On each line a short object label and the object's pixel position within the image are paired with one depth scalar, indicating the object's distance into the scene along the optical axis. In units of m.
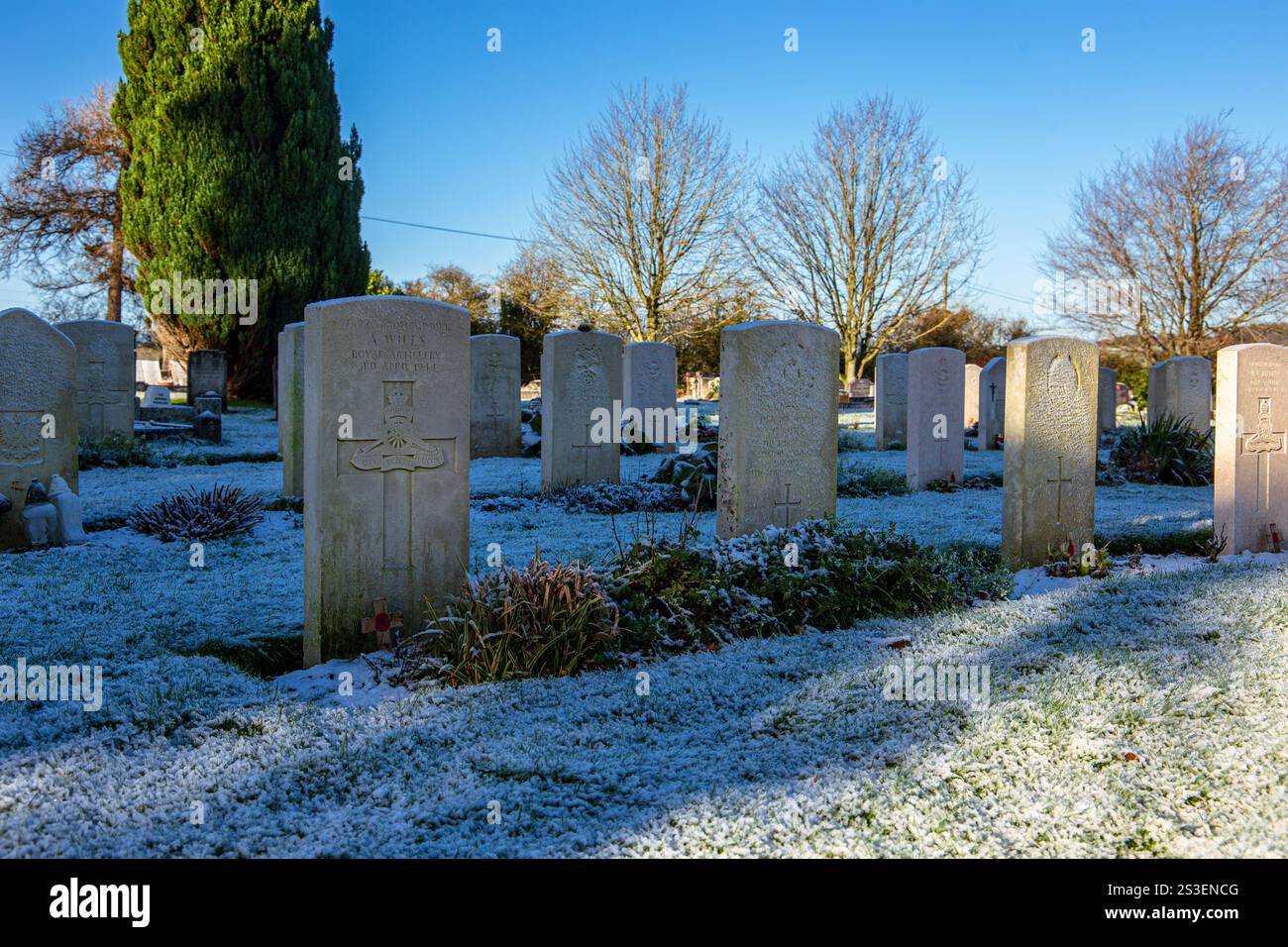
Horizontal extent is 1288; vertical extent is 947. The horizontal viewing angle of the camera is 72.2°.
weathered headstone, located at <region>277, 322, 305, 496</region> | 8.62
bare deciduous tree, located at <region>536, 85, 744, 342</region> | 24.08
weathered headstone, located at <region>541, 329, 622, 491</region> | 10.33
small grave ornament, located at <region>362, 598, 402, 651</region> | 4.50
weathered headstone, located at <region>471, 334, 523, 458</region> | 13.65
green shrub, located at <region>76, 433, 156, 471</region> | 11.98
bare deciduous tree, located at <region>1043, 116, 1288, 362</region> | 24.14
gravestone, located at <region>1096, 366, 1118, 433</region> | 17.84
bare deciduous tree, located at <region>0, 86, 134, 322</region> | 28.91
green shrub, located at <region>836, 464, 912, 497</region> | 10.42
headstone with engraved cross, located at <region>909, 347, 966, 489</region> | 11.19
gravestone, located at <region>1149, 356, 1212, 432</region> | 14.82
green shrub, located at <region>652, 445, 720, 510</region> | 9.27
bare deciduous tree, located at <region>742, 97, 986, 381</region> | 25.69
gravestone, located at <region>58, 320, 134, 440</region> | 13.28
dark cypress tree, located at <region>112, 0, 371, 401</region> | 23.39
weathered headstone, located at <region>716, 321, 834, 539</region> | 6.08
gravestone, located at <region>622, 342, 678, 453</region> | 13.74
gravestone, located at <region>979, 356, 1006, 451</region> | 16.44
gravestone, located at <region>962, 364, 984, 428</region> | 19.72
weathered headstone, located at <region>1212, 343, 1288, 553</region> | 7.06
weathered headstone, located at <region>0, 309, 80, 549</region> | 6.94
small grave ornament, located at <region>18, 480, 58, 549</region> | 6.77
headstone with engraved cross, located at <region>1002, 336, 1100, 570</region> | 6.63
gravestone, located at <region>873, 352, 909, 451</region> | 16.47
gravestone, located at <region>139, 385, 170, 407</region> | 17.98
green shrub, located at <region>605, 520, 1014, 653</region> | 4.56
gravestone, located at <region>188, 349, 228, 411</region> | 20.31
